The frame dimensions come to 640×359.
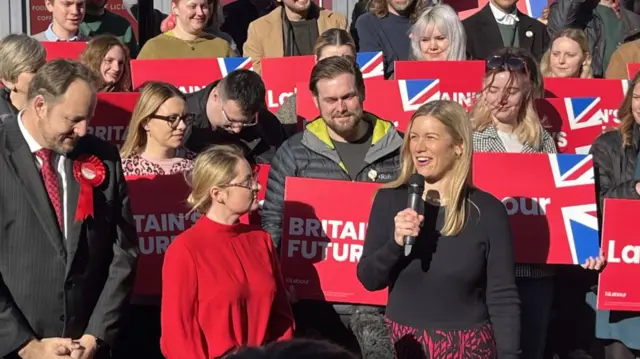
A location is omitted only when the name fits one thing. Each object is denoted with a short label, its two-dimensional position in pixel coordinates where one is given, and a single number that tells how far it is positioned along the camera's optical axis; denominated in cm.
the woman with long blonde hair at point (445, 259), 496
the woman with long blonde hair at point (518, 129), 627
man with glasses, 669
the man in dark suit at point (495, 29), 873
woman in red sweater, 505
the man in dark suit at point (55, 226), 495
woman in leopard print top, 624
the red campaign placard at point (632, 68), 819
